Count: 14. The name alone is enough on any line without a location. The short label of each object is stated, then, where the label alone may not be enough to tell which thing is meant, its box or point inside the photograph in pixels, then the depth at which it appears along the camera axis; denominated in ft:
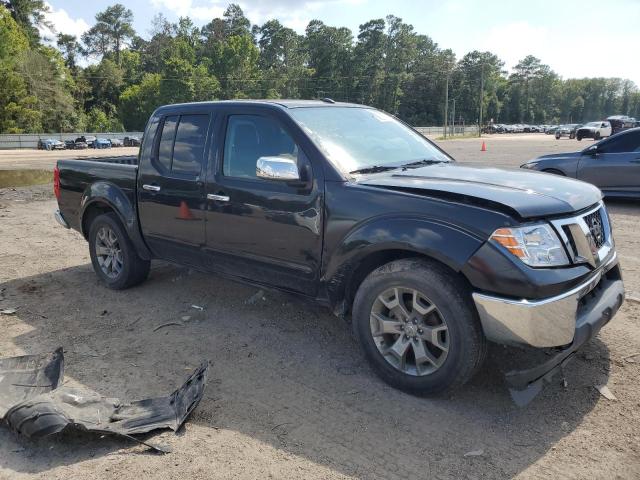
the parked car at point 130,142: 197.36
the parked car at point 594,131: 155.43
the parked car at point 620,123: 159.17
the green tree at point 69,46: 332.60
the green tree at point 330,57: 360.07
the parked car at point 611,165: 31.89
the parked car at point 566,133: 190.12
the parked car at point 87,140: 183.42
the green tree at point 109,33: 371.56
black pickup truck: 10.09
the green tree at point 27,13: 298.54
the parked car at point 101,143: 181.78
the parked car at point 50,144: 167.53
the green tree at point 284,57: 335.47
